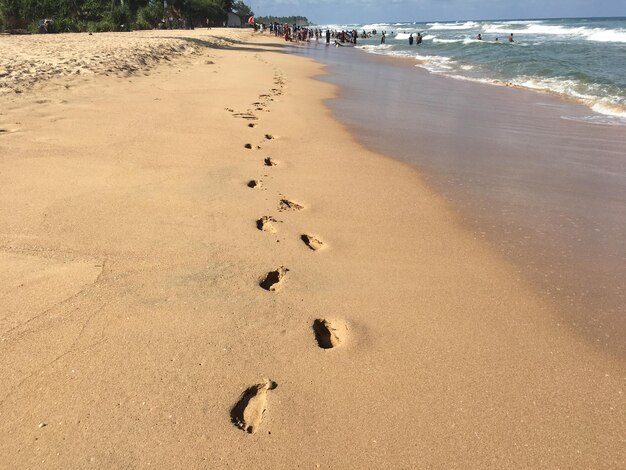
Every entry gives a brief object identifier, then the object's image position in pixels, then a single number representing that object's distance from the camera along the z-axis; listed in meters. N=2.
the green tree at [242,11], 78.66
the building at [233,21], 68.31
